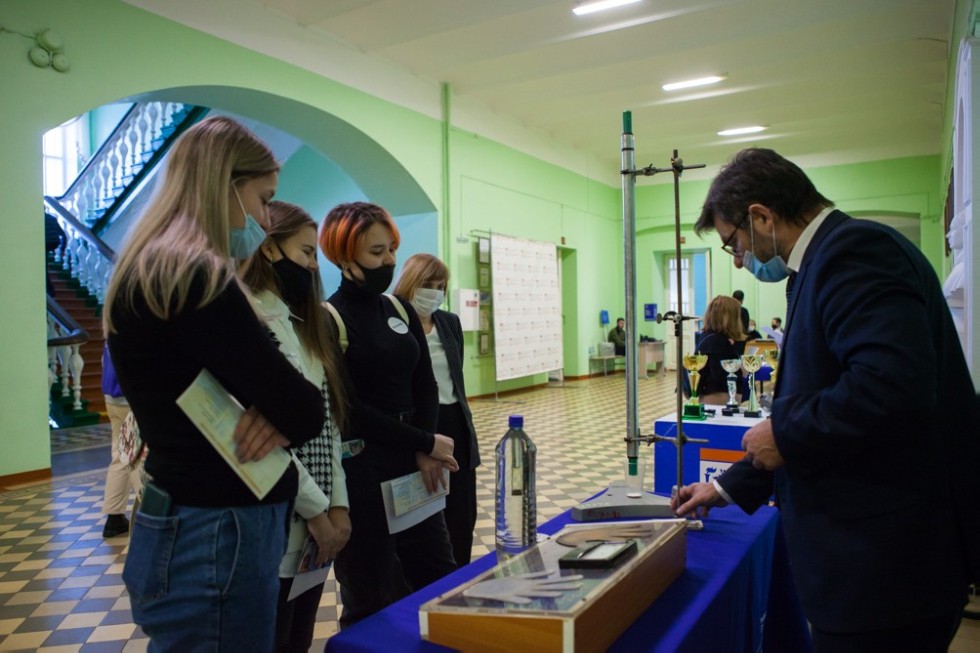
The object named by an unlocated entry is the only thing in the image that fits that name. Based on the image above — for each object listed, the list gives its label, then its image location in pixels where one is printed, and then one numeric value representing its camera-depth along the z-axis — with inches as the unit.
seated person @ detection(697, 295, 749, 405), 164.1
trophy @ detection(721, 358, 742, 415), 146.4
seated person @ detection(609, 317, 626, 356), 529.0
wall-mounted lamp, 193.6
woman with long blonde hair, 40.1
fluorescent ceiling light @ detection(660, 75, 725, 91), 350.9
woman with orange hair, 68.4
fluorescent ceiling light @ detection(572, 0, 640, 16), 257.0
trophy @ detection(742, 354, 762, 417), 146.5
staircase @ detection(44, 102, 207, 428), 299.4
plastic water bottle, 56.6
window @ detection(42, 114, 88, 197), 564.4
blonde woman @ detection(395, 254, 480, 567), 99.7
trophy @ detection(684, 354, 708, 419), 139.6
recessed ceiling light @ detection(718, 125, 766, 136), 449.7
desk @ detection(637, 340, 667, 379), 523.8
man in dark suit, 42.9
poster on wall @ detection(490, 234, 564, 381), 390.6
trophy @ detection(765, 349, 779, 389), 150.3
